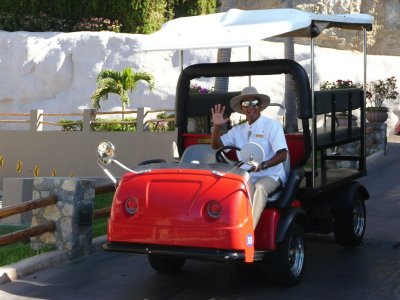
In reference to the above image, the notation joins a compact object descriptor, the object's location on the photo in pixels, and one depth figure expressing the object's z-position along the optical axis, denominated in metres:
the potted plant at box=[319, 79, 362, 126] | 10.15
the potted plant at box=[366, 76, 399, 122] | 20.61
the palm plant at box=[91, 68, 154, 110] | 25.08
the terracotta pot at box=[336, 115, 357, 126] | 10.18
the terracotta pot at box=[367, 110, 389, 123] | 20.59
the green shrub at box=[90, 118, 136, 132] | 22.55
